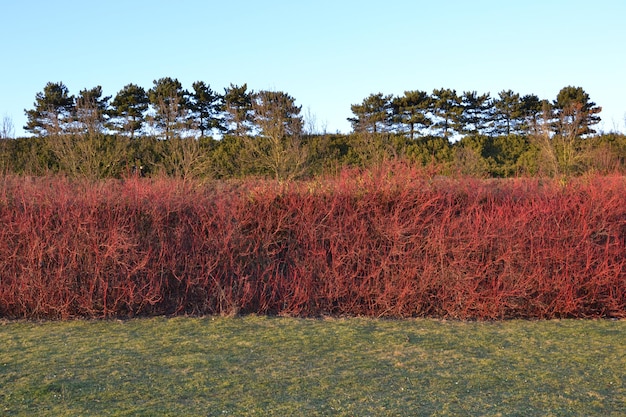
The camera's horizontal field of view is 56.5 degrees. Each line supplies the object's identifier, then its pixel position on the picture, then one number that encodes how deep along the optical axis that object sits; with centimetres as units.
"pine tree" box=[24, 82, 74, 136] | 2309
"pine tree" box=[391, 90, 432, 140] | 2578
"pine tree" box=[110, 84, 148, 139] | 2403
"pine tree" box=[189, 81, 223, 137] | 2498
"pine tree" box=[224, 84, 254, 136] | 2238
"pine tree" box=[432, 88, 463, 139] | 2583
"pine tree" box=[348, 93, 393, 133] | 2512
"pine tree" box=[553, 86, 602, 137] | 2047
